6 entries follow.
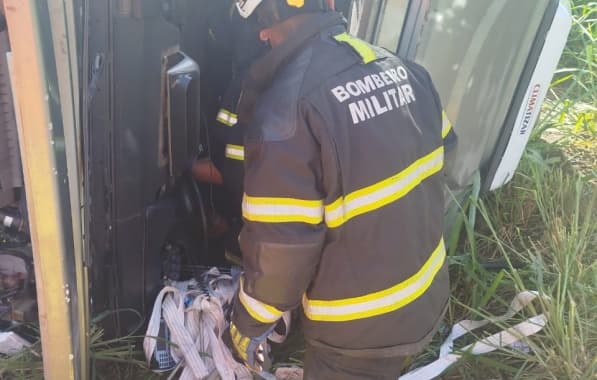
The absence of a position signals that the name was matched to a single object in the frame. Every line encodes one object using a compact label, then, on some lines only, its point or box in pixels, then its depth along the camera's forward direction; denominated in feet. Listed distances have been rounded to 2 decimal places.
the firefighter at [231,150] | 7.75
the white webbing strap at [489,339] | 8.25
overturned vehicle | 5.00
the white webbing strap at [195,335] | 7.49
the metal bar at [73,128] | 4.85
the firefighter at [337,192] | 5.43
